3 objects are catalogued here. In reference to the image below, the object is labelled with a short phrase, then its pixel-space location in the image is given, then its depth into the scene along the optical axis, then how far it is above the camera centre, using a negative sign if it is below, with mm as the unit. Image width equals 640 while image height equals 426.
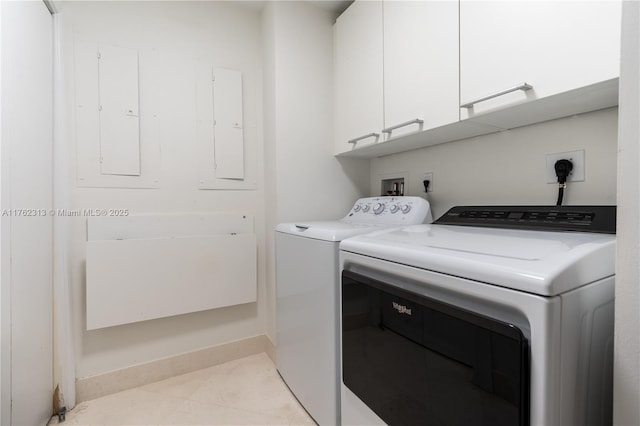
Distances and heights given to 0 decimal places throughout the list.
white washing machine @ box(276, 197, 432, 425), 1222 -420
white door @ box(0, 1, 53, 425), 1058 -16
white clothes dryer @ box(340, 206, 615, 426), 579 -278
